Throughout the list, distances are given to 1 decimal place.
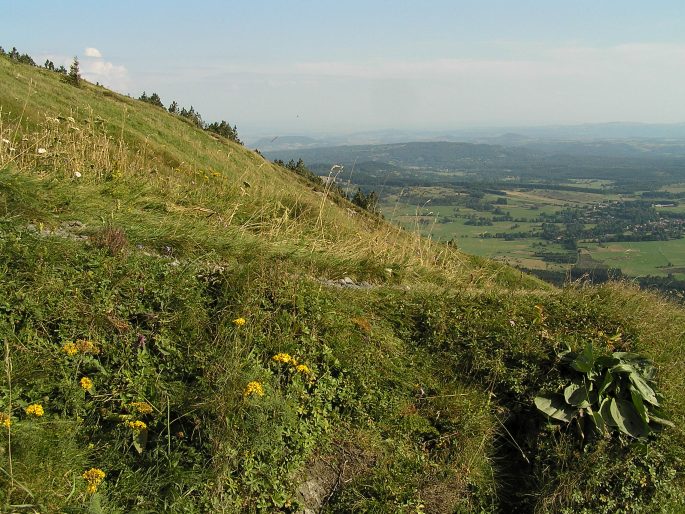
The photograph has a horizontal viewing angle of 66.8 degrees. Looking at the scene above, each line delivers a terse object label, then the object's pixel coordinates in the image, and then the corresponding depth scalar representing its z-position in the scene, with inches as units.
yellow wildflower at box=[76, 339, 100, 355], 154.5
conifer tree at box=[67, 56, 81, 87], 1396.4
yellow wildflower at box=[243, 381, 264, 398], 146.0
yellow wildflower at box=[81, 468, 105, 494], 125.0
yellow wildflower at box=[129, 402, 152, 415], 146.4
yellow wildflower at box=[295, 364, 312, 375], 167.9
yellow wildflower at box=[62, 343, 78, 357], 150.5
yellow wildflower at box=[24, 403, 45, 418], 131.1
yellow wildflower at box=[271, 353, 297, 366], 166.9
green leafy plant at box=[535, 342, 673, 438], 177.0
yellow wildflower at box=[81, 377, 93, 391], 146.3
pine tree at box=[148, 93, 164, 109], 2044.5
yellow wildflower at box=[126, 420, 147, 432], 140.2
